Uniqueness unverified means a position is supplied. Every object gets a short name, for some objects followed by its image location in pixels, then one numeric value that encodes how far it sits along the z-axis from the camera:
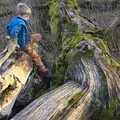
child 3.48
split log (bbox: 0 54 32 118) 3.03
